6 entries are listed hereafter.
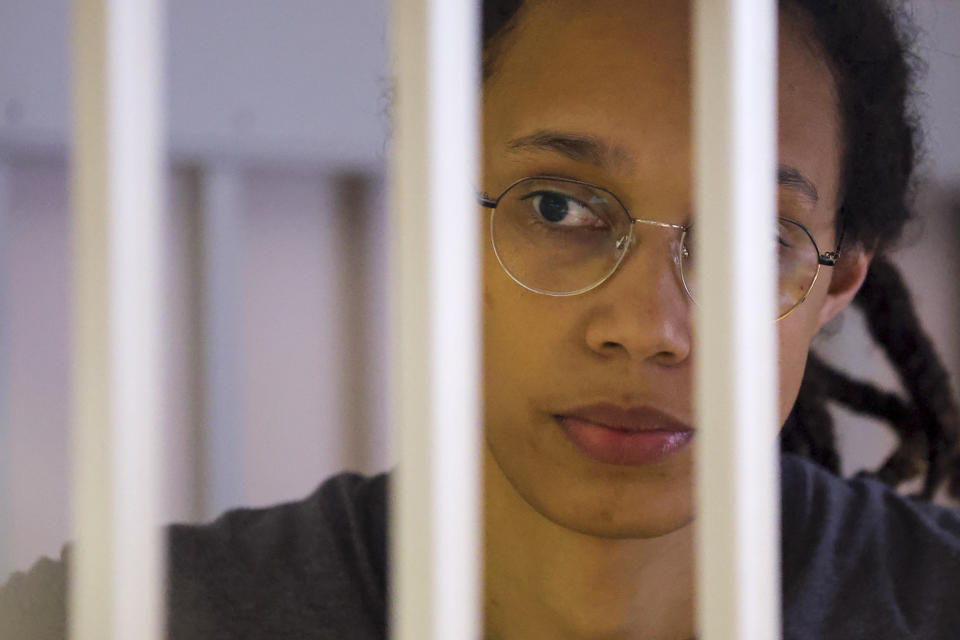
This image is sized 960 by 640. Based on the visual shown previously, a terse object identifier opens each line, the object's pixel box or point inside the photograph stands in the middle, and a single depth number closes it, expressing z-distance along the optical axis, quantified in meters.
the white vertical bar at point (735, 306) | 1.13
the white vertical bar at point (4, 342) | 1.87
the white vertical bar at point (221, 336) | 2.04
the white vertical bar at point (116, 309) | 1.12
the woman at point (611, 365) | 1.26
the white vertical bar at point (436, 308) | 1.12
